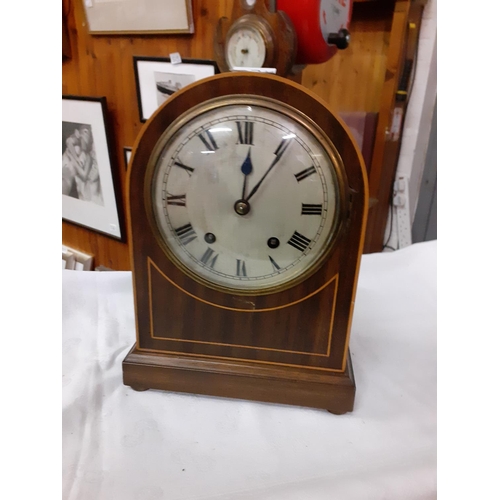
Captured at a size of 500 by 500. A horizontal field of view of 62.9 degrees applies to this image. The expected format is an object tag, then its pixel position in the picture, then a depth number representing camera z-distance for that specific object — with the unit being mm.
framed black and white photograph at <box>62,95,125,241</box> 1562
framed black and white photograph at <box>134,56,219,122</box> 1307
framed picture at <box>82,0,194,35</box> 1265
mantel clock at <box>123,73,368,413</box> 623
